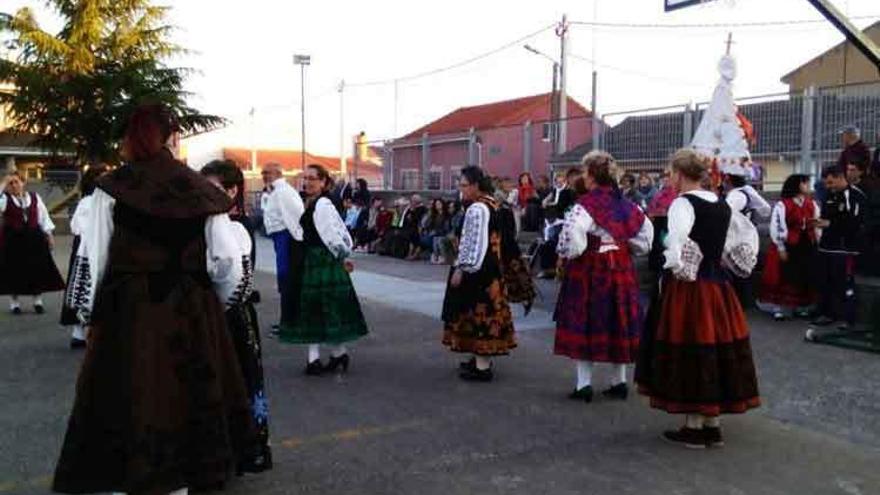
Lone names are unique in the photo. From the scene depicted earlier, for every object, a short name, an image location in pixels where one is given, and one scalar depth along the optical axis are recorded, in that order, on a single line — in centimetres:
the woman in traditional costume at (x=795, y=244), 997
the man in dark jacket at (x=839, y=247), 920
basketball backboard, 846
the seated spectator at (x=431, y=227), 1742
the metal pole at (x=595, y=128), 1598
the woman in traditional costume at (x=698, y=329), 498
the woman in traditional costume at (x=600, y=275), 597
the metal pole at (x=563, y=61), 2710
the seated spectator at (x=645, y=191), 1359
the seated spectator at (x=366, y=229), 2009
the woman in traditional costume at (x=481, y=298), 673
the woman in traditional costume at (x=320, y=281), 673
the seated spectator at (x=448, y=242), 1652
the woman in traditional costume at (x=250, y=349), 412
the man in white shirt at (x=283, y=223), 694
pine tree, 2917
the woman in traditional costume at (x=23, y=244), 995
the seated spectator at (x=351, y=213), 2036
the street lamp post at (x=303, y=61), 3350
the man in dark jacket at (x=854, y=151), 1009
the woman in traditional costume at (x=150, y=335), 355
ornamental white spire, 850
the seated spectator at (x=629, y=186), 1374
